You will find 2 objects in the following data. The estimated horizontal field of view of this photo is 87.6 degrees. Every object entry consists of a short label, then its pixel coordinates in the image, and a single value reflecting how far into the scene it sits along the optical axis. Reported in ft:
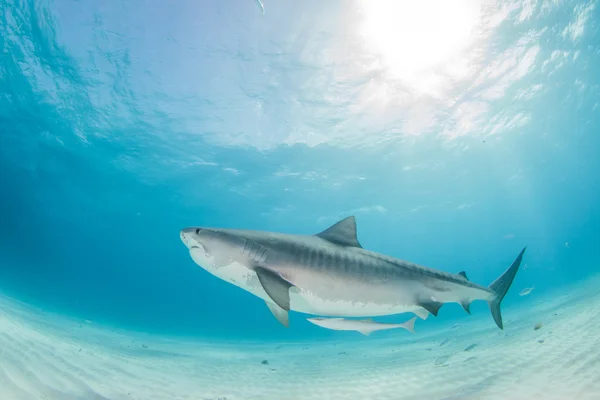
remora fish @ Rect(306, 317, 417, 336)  17.04
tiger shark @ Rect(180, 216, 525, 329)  9.78
